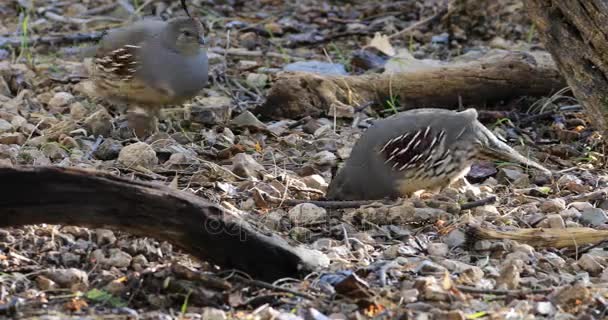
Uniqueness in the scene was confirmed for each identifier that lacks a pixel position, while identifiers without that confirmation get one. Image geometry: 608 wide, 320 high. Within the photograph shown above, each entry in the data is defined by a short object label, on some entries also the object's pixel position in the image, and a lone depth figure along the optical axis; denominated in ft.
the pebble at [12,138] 37.83
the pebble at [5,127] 39.06
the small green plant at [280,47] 49.96
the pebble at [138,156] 35.26
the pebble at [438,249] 28.55
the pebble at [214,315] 22.76
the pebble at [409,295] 24.46
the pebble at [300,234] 29.71
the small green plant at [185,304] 23.22
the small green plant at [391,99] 42.98
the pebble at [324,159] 37.24
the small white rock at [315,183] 34.37
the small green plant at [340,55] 48.75
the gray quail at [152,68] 40.16
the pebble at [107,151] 37.24
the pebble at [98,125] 39.91
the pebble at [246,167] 34.85
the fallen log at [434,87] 42.83
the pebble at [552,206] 32.37
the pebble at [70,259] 26.05
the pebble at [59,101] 43.47
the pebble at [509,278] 25.88
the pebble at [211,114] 41.63
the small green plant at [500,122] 41.27
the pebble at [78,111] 41.75
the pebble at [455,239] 29.27
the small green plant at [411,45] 51.21
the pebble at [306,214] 30.71
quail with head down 32.81
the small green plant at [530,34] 51.19
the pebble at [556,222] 30.42
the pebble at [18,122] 39.88
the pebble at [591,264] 27.66
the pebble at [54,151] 36.63
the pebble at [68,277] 24.40
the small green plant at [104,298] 23.56
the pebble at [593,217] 31.42
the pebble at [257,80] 46.73
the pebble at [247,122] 40.88
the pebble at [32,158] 35.34
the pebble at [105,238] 27.02
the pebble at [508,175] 36.14
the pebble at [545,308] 24.25
